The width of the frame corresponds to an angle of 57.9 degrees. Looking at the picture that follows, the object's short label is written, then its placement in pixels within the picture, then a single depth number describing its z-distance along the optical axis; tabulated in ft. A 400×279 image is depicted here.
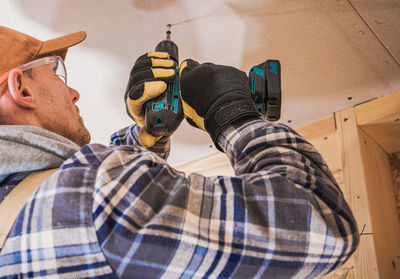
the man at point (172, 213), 1.83
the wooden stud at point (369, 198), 3.66
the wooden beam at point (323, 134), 4.81
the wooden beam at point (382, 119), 4.12
